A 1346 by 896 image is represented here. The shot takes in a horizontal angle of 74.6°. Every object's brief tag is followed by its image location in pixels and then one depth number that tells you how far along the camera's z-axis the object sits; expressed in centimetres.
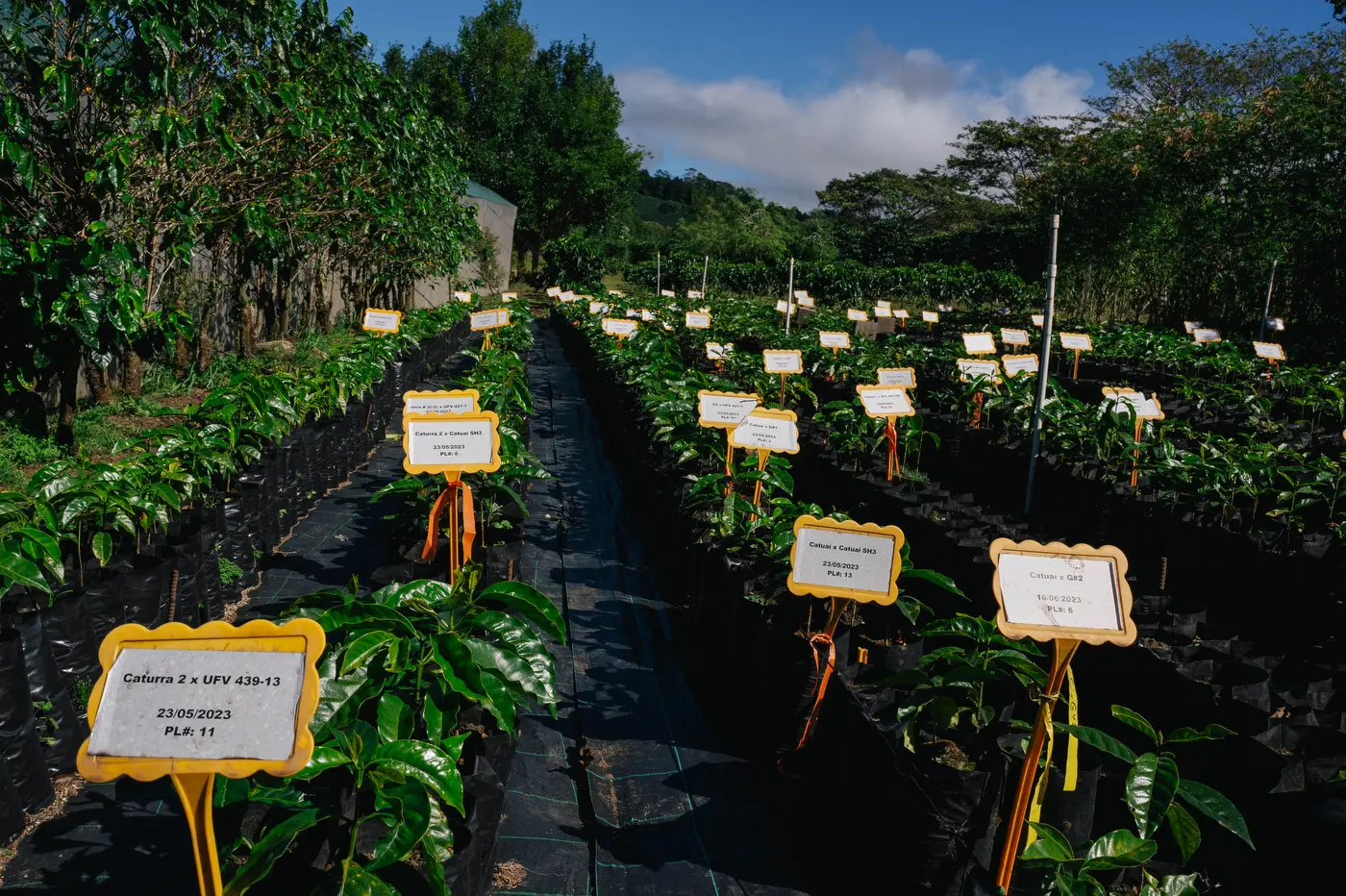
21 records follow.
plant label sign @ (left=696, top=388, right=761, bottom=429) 461
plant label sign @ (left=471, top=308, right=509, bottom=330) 923
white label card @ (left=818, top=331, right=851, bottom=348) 918
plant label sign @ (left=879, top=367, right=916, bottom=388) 641
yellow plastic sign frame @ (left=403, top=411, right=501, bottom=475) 338
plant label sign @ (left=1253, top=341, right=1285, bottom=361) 957
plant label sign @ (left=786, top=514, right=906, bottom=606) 256
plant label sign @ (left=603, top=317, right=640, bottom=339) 957
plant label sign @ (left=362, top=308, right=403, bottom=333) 788
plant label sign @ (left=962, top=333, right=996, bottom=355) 866
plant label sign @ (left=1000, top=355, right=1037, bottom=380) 784
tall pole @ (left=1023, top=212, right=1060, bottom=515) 495
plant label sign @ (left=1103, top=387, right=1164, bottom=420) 545
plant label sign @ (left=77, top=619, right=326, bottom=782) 144
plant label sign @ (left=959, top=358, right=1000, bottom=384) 732
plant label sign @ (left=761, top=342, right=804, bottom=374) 686
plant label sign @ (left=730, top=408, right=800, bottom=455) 410
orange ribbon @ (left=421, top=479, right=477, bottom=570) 338
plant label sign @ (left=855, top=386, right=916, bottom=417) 512
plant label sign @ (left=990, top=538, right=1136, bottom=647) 204
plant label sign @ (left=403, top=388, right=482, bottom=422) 423
